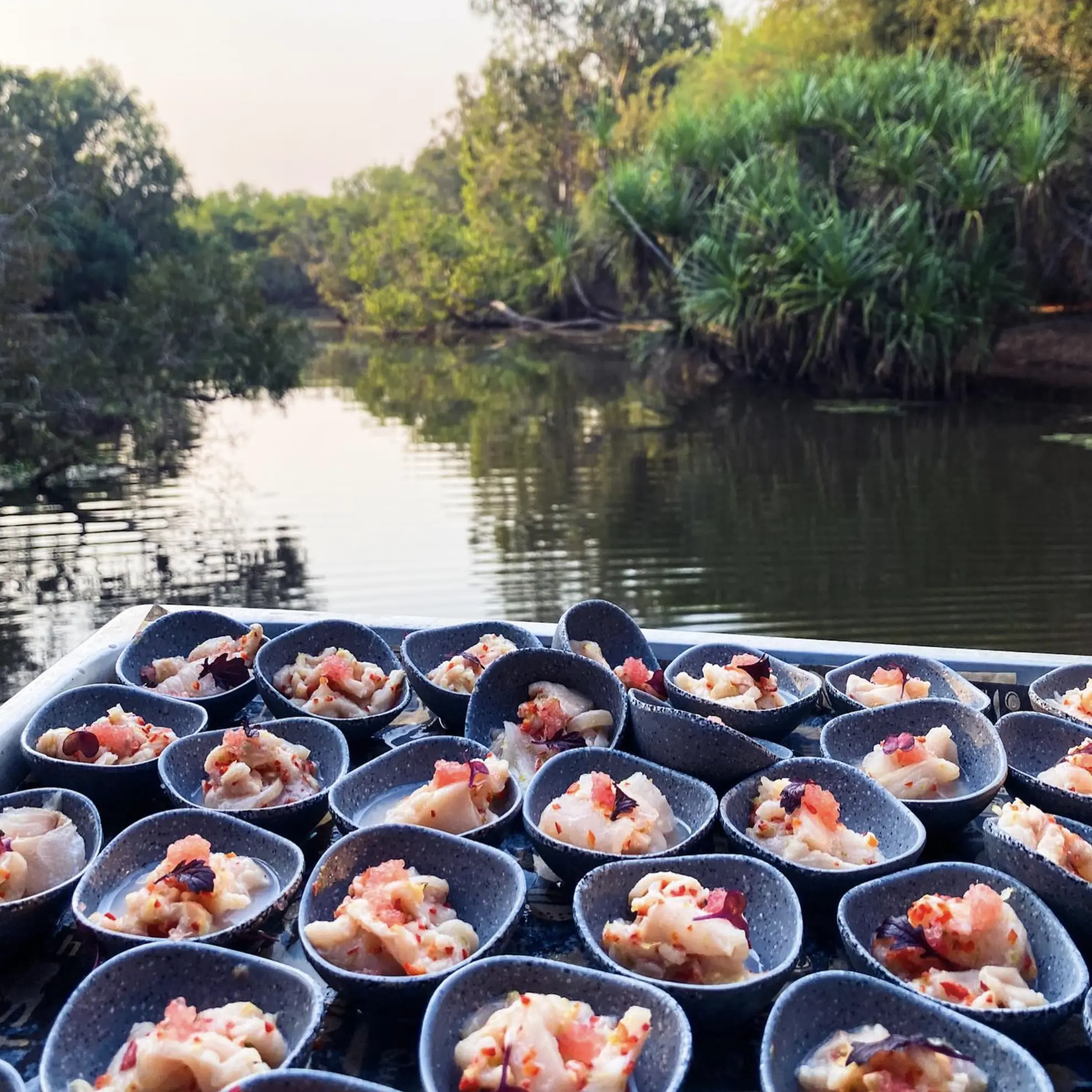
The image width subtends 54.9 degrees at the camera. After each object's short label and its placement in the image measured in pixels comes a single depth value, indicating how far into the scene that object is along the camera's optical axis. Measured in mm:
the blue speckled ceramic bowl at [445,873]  455
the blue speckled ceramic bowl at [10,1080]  352
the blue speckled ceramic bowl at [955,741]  517
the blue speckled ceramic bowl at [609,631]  708
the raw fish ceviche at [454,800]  516
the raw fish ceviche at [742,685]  626
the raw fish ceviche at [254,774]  550
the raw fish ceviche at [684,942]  418
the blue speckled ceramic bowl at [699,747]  549
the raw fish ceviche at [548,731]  599
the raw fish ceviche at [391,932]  417
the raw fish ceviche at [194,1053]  358
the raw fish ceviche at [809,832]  490
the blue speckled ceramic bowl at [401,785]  525
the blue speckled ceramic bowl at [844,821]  463
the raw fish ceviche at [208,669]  676
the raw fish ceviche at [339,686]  641
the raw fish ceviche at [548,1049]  355
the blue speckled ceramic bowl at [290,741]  523
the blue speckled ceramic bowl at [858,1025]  359
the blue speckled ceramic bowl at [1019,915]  378
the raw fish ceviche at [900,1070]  357
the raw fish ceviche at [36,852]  461
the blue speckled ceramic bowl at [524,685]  620
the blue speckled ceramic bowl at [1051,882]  435
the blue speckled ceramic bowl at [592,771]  480
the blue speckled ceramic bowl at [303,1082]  338
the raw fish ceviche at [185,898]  441
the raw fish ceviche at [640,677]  648
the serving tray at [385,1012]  388
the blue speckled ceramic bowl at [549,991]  364
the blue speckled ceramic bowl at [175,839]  456
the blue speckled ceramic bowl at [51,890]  431
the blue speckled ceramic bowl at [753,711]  599
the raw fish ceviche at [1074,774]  518
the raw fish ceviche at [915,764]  547
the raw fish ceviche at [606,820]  493
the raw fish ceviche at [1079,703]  606
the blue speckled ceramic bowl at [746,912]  394
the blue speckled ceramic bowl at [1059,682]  643
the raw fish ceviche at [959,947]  408
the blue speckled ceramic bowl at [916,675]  645
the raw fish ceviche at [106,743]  570
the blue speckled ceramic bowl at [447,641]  716
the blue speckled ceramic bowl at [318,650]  659
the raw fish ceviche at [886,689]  641
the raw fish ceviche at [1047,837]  455
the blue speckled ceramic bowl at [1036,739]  580
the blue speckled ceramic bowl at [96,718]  556
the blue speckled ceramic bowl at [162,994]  384
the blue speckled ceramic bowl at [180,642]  675
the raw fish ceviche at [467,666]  653
